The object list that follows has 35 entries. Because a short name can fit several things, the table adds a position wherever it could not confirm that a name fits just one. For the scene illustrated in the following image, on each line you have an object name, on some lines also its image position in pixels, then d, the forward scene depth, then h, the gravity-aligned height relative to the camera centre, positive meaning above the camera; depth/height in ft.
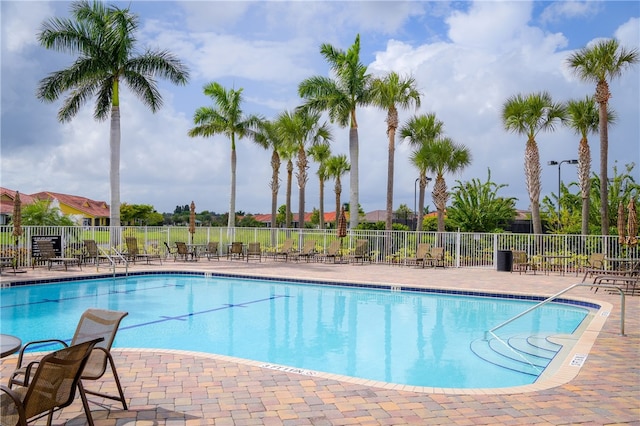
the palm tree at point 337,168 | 143.23 +16.12
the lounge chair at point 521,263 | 56.65 -4.10
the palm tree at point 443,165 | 85.40 +10.30
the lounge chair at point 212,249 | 71.20 -3.36
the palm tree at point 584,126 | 73.41 +14.50
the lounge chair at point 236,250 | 71.20 -3.45
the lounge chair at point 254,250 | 70.38 -3.40
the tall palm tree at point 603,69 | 64.39 +20.09
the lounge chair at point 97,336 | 13.26 -3.21
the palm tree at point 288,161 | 106.73 +14.74
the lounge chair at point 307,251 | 67.97 -3.47
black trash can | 57.98 -3.78
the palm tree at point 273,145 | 95.30 +15.42
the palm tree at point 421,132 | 93.25 +17.10
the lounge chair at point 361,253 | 65.36 -3.48
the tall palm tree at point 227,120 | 91.04 +18.64
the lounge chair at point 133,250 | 61.67 -3.11
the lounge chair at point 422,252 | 61.31 -3.10
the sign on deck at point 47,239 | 54.70 -2.04
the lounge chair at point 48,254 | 52.75 -3.08
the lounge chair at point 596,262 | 50.39 -3.53
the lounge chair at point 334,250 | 66.90 -3.19
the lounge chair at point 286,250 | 68.54 -3.29
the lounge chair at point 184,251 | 66.69 -3.40
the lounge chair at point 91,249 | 57.64 -2.76
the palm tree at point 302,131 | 90.63 +17.10
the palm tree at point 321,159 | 127.13 +16.95
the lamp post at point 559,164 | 105.17 +12.93
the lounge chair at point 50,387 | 10.19 -3.35
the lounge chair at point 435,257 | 60.85 -3.65
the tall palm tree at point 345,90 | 75.66 +19.96
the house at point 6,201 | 153.77 +7.27
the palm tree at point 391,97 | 76.79 +19.17
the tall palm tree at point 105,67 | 67.00 +21.54
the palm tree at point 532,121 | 72.69 +15.02
